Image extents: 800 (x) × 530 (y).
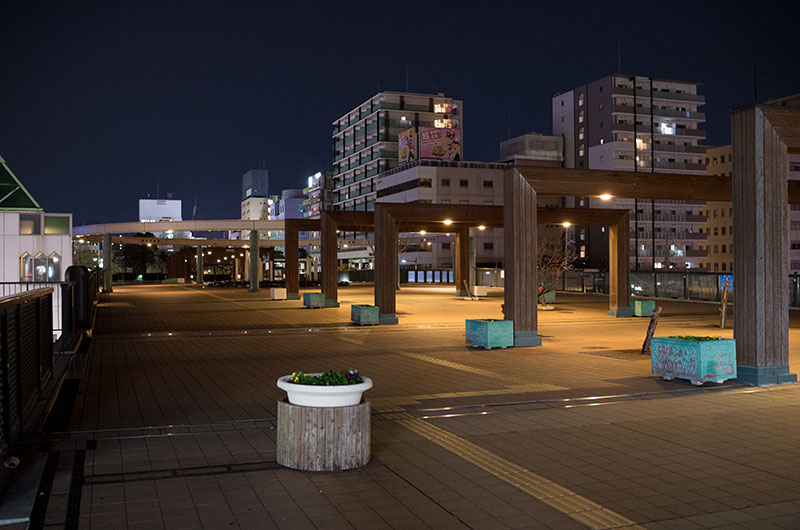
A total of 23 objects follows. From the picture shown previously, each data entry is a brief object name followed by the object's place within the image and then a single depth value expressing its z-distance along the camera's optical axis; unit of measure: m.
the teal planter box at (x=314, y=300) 31.11
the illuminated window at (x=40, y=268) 22.70
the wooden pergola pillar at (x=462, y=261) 41.81
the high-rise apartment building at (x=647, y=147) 85.31
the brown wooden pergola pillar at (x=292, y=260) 36.38
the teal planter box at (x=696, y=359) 11.07
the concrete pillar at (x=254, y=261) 50.28
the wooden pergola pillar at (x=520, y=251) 16.53
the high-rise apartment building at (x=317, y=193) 133.62
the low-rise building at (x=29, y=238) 22.22
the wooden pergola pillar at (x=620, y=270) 26.33
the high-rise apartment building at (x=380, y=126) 104.25
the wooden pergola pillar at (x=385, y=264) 23.62
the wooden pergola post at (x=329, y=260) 30.62
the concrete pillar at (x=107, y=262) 52.67
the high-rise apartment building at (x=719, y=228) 90.12
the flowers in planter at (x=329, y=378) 6.53
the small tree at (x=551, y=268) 30.10
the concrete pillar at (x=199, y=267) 72.79
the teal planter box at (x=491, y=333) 16.39
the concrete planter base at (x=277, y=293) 37.50
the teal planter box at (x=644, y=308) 26.44
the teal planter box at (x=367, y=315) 23.00
